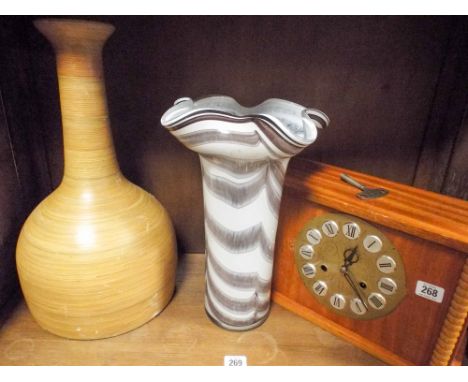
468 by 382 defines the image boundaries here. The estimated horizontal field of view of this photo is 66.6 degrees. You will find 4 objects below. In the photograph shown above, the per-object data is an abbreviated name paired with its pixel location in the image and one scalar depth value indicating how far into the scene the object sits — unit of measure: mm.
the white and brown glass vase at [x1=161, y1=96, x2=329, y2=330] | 499
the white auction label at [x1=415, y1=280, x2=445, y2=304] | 549
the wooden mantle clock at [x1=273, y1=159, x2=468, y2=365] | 541
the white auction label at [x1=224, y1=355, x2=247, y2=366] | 619
